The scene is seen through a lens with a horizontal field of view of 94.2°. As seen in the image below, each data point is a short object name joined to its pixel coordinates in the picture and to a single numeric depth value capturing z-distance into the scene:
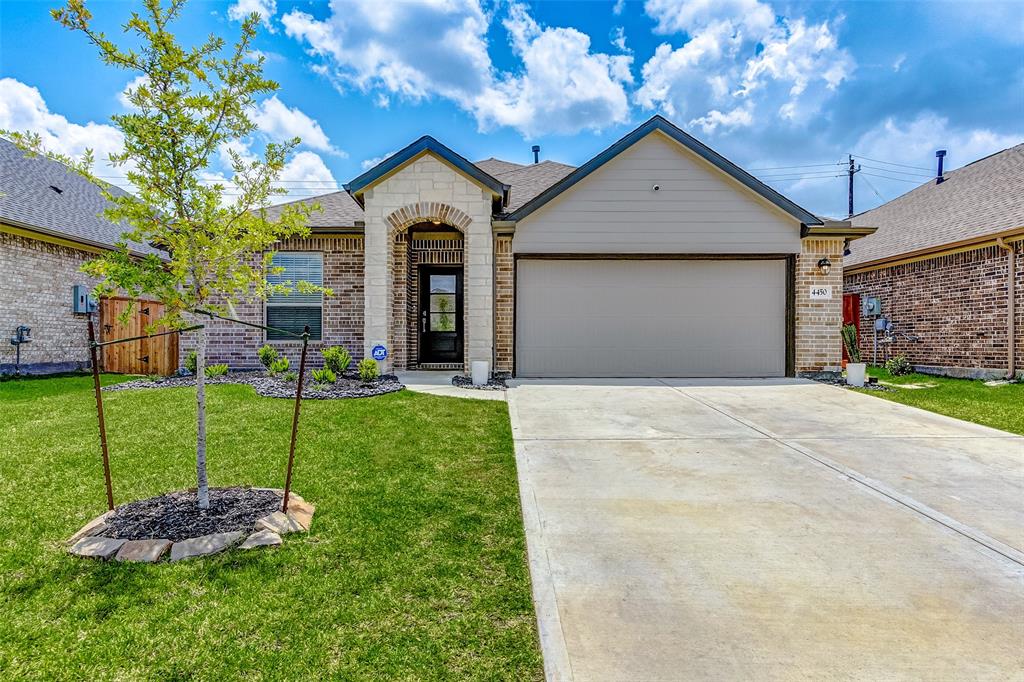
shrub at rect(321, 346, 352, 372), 9.38
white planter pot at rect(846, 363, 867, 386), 9.43
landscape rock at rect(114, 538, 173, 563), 2.79
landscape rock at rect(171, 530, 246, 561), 2.84
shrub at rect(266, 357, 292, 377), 9.39
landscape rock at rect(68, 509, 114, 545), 3.00
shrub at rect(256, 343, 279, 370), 10.06
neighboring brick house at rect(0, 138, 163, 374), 10.65
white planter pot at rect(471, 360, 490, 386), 9.27
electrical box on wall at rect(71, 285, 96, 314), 11.37
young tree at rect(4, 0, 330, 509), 3.01
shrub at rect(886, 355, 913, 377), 11.80
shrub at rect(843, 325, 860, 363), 10.09
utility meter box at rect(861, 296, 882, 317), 12.41
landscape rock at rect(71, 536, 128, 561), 2.82
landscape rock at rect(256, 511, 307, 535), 3.12
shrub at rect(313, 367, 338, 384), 8.73
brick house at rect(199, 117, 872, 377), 9.94
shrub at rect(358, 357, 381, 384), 9.04
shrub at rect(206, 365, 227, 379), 9.32
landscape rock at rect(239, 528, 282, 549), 2.96
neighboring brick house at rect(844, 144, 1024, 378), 10.41
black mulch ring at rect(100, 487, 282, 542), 3.06
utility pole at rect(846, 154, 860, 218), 32.47
